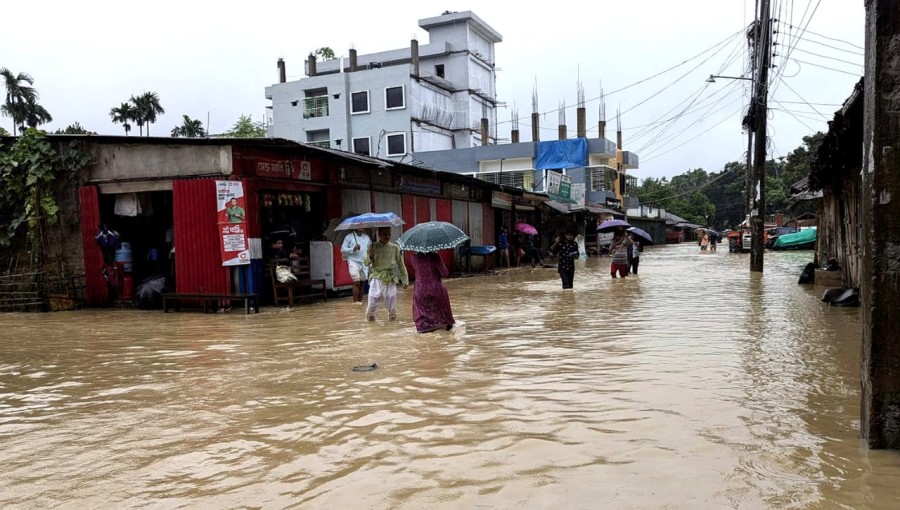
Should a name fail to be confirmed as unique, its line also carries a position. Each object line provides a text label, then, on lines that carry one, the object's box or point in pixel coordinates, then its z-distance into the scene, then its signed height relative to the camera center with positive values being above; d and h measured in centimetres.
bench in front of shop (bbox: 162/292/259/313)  1271 -99
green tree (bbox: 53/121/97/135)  3469 +728
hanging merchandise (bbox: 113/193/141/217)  1423 +107
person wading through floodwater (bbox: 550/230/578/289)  1538 -49
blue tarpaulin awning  4500 +600
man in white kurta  1362 -16
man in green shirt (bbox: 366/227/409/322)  1038 -38
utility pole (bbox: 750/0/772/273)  1808 +311
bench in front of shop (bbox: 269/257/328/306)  1361 -77
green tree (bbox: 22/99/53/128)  3597 +798
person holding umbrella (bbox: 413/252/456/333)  895 -70
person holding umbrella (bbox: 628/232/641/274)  2002 -50
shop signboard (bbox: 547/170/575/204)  3638 +304
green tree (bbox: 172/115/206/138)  4769 +903
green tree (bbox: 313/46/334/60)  5806 +1741
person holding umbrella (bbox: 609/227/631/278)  1831 -41
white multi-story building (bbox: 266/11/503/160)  4750 +1145
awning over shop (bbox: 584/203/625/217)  3782 +178
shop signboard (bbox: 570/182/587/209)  4091 +306
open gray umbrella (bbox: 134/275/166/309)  1378 -89
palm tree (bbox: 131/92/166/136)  4719 +1069
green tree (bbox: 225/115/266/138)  4425 +841
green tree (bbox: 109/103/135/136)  4656 +1009
